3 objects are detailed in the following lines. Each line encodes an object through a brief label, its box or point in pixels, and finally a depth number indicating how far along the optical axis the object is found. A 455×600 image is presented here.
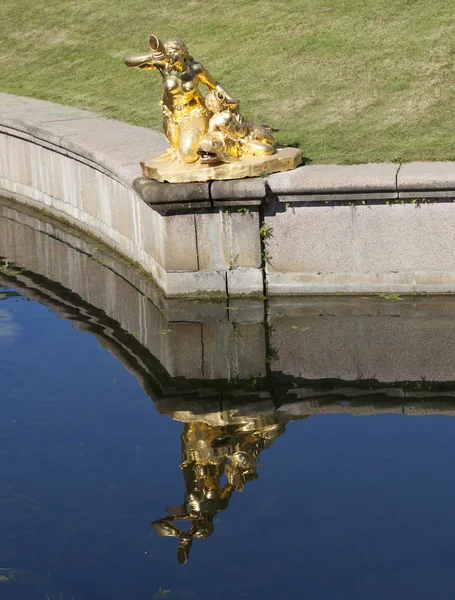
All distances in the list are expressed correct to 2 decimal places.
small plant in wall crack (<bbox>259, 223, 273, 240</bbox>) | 14.80
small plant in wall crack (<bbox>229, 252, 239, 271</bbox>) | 14.93
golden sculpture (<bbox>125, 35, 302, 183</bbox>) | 14.71
